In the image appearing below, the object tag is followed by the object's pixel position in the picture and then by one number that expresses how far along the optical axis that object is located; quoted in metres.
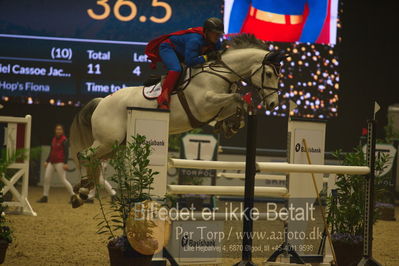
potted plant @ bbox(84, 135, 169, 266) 3.88
